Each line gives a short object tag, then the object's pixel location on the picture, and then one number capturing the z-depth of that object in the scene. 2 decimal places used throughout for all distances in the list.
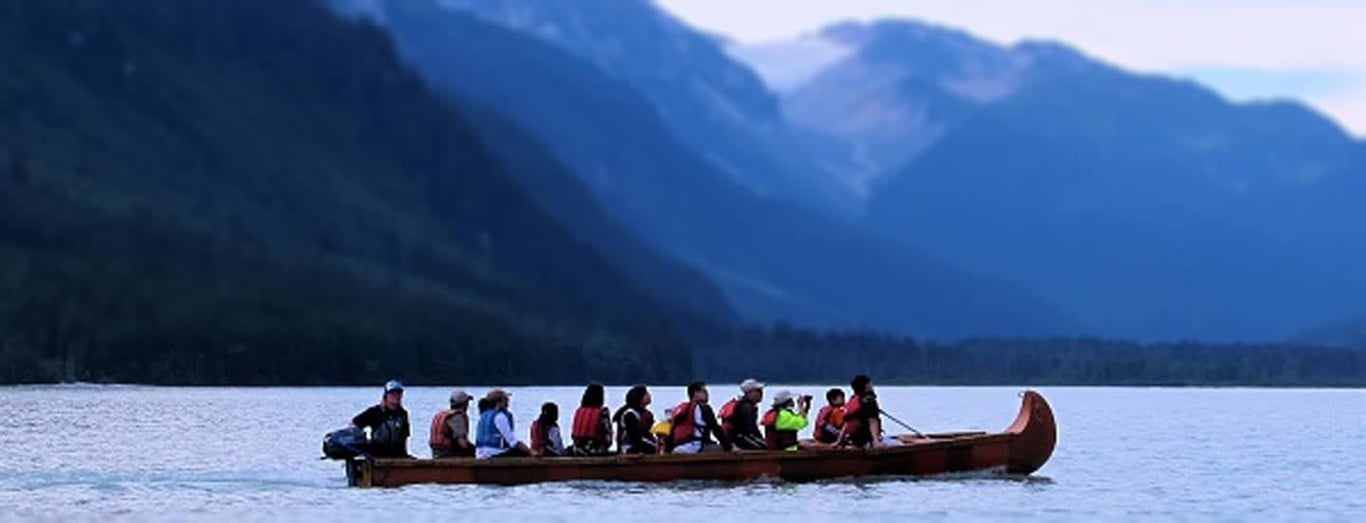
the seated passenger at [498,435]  81.81
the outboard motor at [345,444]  82.81
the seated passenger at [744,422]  84.12
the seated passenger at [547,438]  82.50
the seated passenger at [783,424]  84.06
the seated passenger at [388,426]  81.81
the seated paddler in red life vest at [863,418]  84.00
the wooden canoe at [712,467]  81.62
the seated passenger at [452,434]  82.19
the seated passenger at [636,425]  82.38
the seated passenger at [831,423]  85.75
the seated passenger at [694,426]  82.94
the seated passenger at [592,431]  82.31
